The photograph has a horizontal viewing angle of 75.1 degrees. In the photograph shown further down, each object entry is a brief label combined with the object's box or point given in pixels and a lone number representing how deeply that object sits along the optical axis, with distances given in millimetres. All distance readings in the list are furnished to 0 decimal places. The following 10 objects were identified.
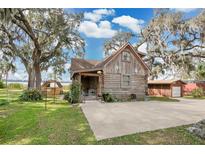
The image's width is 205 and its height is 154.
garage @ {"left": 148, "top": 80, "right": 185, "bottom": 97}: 14393
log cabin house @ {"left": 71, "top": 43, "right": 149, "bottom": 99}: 9388
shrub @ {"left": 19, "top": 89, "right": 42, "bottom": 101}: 9485
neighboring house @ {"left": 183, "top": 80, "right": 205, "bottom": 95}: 16014
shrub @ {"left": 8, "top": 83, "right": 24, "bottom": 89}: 19709
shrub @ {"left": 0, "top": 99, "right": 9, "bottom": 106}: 7961
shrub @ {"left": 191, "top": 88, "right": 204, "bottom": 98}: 13768
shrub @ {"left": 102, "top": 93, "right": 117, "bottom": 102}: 8980
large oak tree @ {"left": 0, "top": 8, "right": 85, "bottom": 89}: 10614
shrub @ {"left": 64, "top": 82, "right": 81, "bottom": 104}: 8241
